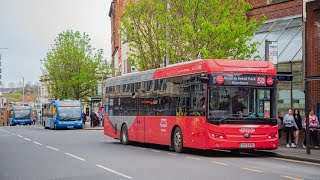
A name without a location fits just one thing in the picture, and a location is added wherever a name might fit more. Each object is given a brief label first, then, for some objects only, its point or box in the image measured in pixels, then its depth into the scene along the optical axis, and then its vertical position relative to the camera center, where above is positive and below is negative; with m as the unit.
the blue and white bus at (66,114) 56.38 -0.53
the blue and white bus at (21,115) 92.88 -1.04
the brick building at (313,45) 25.88 +2.63
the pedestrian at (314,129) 24.01 -0.75
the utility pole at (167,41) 32.91 +3.55
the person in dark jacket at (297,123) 25.34 -0.60
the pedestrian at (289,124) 25.17 -0.59
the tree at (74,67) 76.12 +5.00
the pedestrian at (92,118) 61.47 -0.95
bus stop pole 20.11 -0.12
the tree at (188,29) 30.56 +4.09
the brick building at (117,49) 69.35 +7.26
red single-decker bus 20.25 +0.12
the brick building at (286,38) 28.90 +3.54
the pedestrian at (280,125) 27.21 -0.68
